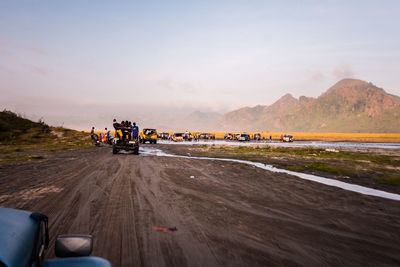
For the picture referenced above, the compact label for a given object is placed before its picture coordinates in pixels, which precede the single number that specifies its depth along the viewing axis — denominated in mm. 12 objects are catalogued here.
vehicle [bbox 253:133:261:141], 108812
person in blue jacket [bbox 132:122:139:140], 35969
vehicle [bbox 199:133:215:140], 104812
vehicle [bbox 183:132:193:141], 89412
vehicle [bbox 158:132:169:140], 105000
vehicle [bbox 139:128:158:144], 65438
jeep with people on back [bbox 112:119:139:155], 35625
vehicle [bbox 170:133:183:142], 85169
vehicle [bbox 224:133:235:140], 105662
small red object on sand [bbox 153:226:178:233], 8147
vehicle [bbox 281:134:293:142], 95812
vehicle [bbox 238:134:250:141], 93269
